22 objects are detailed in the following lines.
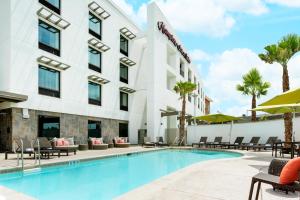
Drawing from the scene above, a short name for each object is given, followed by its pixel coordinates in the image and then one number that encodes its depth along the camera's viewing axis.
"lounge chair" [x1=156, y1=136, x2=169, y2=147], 17.86
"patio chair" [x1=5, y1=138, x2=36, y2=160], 8.79
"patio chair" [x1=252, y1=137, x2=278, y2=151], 12.72
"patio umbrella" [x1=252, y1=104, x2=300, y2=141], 7.25
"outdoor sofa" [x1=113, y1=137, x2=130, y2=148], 16.73
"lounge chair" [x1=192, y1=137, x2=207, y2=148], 16.85
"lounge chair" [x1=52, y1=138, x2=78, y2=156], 10.70
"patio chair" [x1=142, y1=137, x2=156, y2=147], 17.56
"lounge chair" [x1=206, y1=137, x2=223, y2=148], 15.99
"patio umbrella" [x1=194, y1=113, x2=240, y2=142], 15.95
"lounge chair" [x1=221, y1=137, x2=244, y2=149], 14.74
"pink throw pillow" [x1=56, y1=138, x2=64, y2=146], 11.84
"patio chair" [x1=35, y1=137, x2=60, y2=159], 9.33
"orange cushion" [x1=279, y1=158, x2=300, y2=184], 2.34
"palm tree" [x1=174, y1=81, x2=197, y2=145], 18.73
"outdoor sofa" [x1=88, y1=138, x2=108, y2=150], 14.81
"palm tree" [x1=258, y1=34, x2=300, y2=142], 10.93
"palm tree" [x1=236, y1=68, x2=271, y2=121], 19.65
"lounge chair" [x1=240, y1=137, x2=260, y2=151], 13.99
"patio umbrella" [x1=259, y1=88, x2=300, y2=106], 3.50
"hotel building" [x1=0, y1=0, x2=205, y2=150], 11.74
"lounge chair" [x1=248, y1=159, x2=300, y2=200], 2.35
